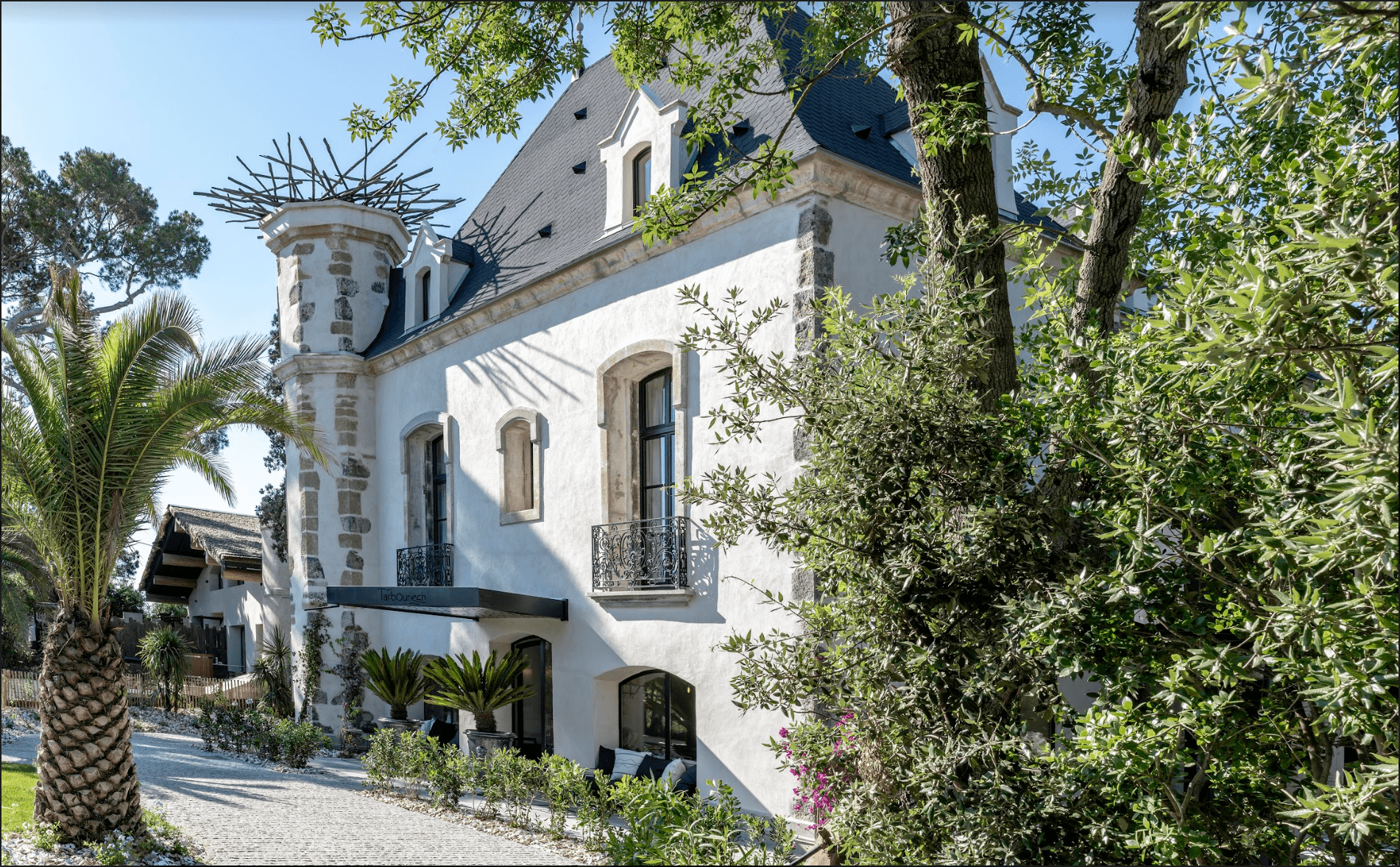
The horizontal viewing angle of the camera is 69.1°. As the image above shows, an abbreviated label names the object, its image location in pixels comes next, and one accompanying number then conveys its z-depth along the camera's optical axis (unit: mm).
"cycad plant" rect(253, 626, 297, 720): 17594
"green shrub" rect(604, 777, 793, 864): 4984
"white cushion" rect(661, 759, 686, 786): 11130
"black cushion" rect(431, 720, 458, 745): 15352
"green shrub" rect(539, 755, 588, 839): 9766
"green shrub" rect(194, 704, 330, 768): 14492
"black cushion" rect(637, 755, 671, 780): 11648
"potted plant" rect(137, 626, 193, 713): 23656
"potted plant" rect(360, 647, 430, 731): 14820
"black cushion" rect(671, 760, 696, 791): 11273
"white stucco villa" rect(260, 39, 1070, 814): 10531
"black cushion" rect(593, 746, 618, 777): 12094
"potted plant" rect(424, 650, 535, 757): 12492
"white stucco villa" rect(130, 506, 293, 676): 20094
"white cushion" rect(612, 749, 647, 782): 11711
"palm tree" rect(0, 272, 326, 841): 8734
